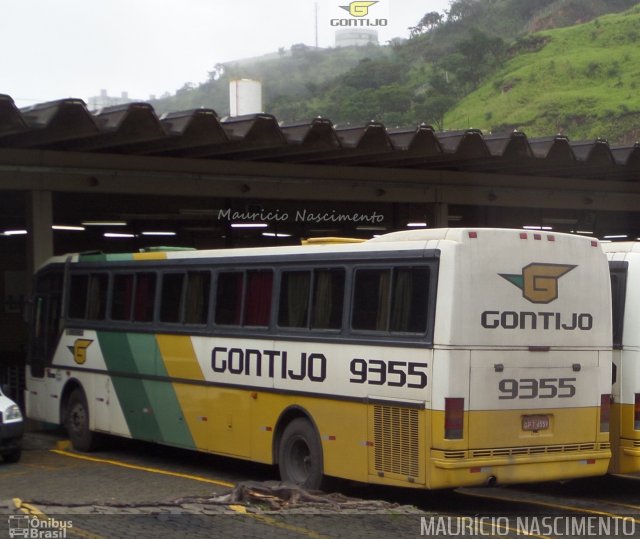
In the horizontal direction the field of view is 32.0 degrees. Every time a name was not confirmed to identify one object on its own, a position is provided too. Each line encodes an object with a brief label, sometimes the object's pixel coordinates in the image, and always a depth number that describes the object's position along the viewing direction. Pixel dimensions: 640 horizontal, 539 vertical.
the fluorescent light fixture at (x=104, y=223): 28.54
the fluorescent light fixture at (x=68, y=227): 29.39
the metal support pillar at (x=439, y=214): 24.03
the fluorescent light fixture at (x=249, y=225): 25.57
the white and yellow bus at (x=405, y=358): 10.96
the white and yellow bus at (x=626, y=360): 12.22
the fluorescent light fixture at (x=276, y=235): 28.30
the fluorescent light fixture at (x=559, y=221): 29.47
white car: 15.56
